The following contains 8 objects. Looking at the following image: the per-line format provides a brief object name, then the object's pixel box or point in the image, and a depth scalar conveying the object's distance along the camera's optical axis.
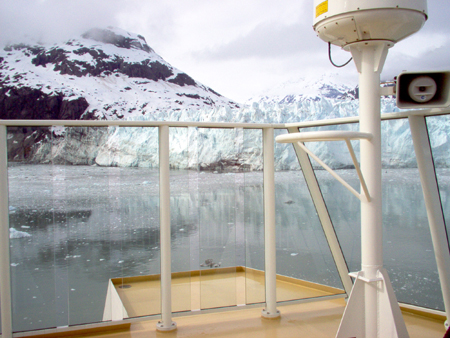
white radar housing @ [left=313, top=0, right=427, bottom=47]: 1.70
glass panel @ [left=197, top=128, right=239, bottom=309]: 2.53
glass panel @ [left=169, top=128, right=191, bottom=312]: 2.46
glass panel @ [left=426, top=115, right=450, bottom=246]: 2.23
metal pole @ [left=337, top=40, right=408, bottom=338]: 1.83
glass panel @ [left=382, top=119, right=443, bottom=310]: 2.51
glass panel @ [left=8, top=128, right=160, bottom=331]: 2.24
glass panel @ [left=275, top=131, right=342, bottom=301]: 2.78
